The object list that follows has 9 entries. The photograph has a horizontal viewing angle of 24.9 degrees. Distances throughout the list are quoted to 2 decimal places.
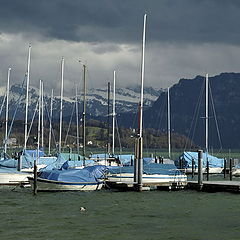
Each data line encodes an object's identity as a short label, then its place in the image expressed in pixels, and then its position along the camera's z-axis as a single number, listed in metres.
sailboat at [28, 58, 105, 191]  52.72
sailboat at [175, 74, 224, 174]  88.75
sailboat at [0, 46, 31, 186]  59.06
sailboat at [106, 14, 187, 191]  52.22
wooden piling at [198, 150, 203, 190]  53.88
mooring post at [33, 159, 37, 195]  49.93
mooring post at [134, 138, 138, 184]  52.09
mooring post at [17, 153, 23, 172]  66.31
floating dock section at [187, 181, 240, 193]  53.50
